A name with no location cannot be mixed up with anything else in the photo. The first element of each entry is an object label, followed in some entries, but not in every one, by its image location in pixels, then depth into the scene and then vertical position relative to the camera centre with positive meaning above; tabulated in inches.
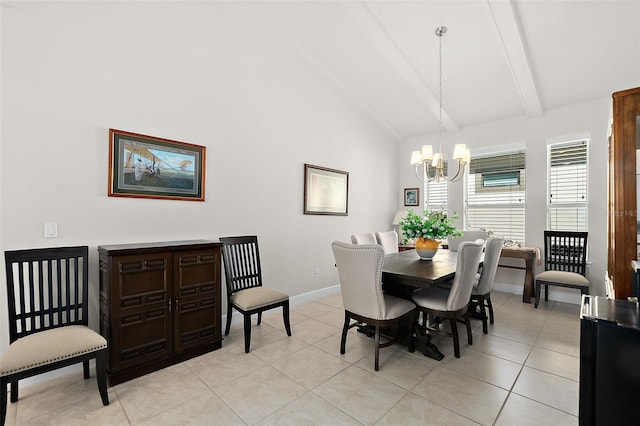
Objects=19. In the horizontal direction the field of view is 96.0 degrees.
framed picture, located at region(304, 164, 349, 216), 166.9 +13.9
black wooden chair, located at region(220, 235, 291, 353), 109.0 -31.7
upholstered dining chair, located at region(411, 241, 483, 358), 97.6 -30.5
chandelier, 121.3 +24.7
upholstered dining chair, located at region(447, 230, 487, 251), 161.8 -12.7
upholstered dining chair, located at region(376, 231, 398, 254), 154.7 -15.1
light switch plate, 88.8 -5.3
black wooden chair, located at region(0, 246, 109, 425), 69.4 -31.2
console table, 166.1 -29.4
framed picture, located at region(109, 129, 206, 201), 101.3 +17.4
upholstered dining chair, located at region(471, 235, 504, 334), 118.9 -26.7
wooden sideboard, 87.4 -30.2
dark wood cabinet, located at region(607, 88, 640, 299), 69.9 +7.6
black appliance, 48.0 -26.6
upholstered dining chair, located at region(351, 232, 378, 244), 130.0 -11.9
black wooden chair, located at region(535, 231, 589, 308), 150.6 -26.8
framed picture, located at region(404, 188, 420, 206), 228.5 +13.6
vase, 127.5 -15.1
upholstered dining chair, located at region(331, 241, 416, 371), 91.8 -26.4
